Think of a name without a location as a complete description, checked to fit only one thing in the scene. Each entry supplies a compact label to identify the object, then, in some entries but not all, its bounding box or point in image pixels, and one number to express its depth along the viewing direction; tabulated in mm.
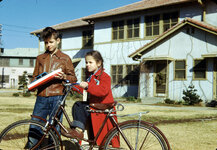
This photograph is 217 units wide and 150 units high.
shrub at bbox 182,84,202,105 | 15898
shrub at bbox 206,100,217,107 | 15459
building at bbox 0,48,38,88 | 47938
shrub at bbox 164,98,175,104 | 16362
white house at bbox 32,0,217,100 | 16609
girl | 3494
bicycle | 3212
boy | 3883
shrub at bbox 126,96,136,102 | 17661
